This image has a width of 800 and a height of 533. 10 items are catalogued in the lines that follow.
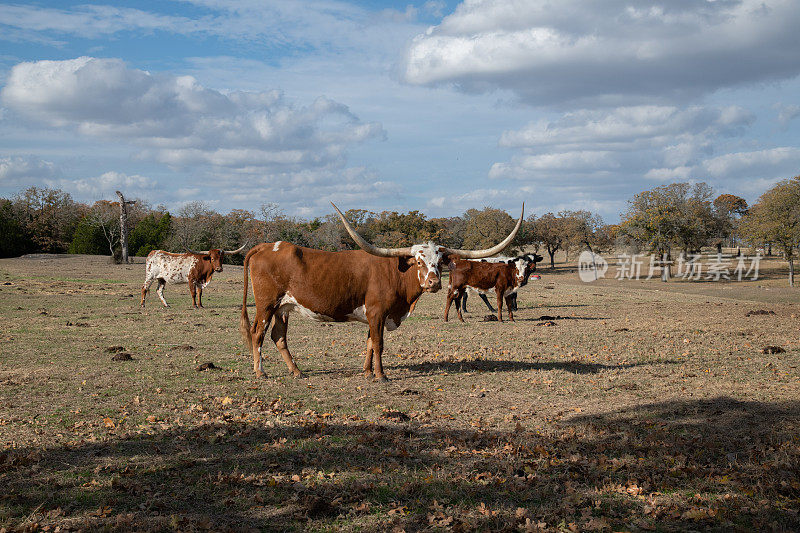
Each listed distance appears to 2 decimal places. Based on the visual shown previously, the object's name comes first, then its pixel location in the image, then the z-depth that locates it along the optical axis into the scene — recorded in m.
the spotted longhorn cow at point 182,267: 23.78
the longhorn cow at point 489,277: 20.19
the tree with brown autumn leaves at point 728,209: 72.19
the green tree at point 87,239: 64.75
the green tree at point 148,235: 66.00
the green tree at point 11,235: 61.44
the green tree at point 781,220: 48.25
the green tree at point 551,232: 74.19
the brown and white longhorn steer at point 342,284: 10.59
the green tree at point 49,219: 66.00
